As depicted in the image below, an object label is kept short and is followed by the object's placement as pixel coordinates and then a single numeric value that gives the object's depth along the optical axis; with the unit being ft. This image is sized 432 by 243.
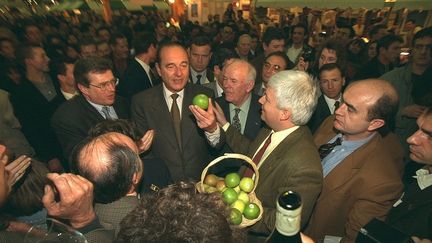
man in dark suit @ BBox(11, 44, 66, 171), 11.64
